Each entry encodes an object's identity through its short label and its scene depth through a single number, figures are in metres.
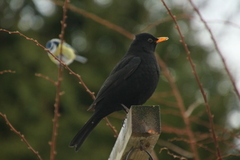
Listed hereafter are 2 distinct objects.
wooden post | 4.72
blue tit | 9.09
